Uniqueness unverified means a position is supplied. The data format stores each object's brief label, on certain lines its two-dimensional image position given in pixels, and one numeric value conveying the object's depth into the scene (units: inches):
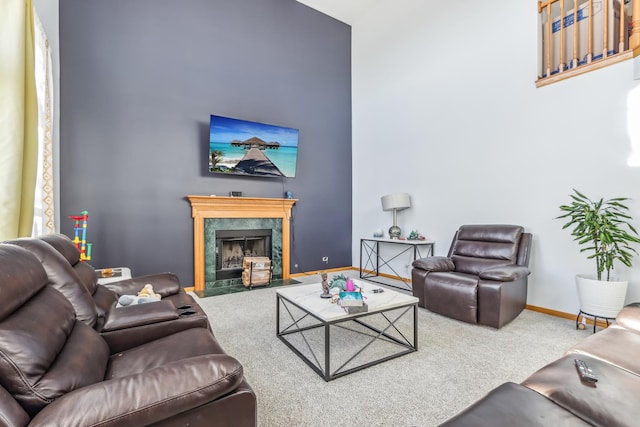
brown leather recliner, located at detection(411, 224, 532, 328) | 113.0
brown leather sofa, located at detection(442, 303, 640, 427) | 40.1
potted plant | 103.4
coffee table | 85.7
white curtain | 107.9
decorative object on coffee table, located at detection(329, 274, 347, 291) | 105.9
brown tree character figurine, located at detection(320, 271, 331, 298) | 102.4
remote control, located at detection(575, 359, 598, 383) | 47.8
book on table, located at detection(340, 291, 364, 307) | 85.7
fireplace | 171.0
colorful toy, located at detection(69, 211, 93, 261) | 121.4
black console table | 176.7
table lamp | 184.5
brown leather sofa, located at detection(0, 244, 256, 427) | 35.6
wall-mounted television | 171.6
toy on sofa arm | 81.7
